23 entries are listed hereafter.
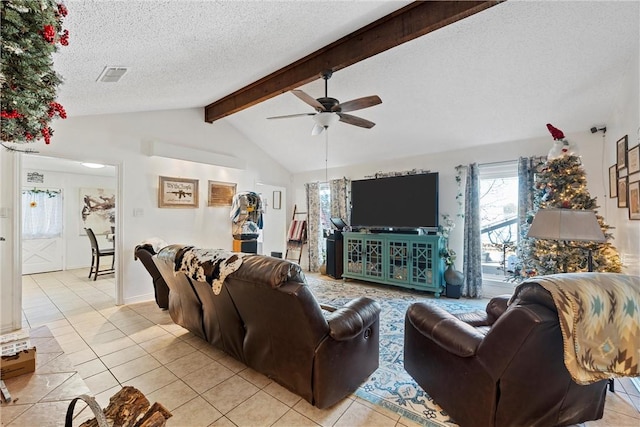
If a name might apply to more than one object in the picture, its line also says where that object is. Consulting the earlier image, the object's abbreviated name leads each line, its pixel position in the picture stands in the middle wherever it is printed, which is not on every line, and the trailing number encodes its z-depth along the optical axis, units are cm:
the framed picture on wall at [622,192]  260
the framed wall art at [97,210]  656
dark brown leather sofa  161
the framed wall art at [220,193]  512
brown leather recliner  125
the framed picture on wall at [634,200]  228
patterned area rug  181
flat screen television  455
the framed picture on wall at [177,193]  447
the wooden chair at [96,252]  533
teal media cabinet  440
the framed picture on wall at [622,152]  260
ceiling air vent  240
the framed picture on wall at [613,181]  292
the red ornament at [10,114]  86
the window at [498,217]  427
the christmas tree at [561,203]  297
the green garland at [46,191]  597
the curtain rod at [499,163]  416
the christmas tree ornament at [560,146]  318
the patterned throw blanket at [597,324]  117
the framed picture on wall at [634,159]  226
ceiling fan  281
